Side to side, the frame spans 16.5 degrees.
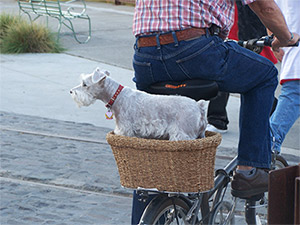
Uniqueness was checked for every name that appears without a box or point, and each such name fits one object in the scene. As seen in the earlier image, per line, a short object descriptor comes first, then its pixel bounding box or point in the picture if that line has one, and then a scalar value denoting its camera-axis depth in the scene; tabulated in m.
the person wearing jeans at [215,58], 5.06
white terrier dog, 4.87
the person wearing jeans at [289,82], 7.81
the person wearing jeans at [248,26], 9.19
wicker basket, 4.70
